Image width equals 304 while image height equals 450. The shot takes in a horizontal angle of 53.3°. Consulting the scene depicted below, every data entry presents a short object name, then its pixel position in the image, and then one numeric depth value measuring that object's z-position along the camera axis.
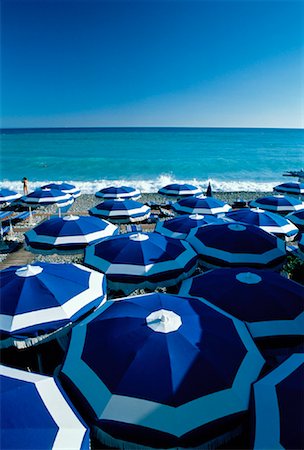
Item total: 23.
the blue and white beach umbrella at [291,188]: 15.20
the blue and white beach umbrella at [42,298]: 4.23
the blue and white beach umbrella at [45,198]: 11.98
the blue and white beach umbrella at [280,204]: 10.92
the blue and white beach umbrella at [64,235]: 7.34
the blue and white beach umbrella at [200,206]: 10.55
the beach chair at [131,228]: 10.81
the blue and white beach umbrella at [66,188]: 15.34
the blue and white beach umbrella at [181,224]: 8.21
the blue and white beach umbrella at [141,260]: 5.85
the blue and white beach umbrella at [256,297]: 4.30
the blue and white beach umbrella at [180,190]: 14.15
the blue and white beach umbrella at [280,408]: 2.48
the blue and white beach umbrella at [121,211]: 9.74
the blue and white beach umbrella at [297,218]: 9.28
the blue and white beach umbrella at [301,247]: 6.95
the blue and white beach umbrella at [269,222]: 8.13
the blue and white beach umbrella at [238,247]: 6.54
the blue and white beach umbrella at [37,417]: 2.44
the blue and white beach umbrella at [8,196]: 12.92
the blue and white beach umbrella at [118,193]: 13.17
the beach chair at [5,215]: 12.73
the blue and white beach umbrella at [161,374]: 2.82
